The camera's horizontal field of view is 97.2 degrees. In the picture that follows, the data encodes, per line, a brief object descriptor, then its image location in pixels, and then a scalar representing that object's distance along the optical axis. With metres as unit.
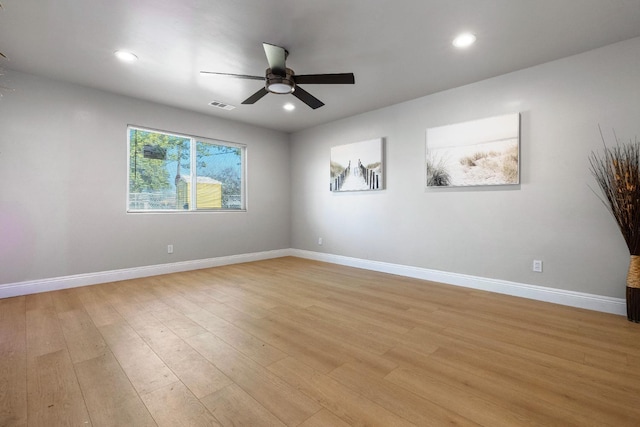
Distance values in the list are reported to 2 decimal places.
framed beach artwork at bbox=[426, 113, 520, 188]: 3.28
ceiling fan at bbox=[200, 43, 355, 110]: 2.57
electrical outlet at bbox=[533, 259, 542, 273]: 3.13
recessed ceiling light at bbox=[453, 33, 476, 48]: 2.59
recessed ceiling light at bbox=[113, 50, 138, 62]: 2.88
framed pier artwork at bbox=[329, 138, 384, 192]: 4.56
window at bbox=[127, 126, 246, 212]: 4.28
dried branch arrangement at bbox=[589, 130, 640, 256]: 2.48
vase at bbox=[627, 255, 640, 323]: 2.49
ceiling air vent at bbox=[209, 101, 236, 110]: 4.31
